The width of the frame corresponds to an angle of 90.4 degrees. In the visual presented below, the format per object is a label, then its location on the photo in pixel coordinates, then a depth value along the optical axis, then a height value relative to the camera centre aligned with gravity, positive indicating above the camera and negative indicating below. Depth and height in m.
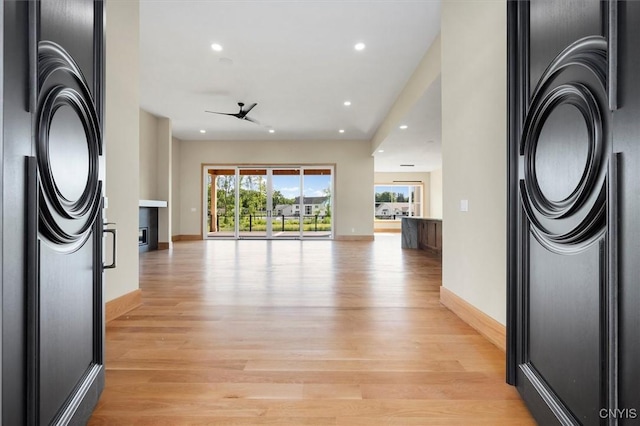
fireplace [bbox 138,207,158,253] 7.21 -0.36
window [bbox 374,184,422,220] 16.02 +0.64
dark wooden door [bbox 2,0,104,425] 0.83 +0.00
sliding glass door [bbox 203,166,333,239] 10.60 +0.45
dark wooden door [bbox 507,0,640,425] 0.81 +0.02
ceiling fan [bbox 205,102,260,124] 6.57 +2.14
